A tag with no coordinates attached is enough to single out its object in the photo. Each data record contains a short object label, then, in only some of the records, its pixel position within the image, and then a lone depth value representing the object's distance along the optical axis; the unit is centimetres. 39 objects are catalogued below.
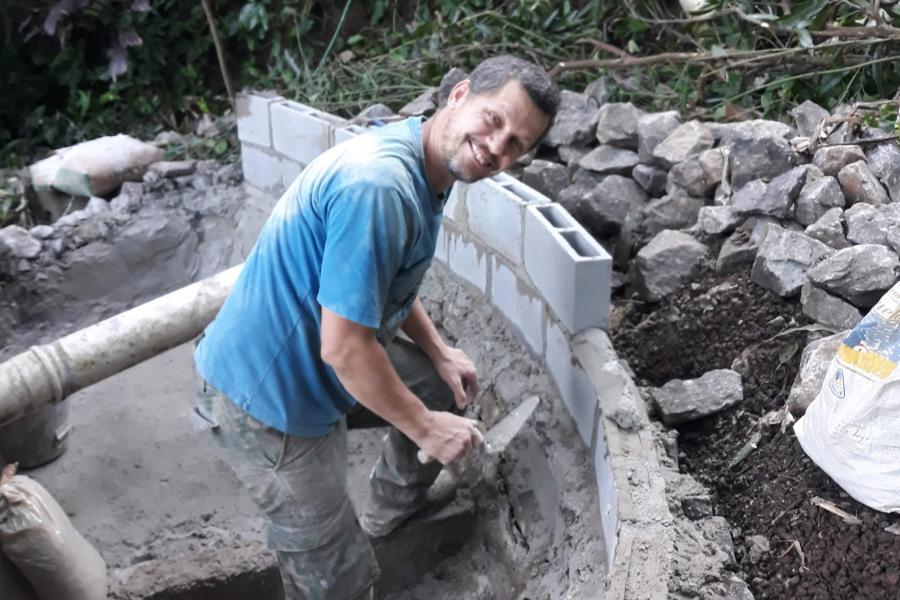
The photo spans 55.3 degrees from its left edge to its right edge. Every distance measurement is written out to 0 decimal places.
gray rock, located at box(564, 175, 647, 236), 364
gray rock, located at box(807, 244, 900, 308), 254
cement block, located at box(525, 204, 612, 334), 263
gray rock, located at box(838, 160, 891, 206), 298
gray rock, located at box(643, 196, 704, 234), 349
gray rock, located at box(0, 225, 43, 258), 474
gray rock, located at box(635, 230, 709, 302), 319
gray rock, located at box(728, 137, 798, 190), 334
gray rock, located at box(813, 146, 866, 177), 316
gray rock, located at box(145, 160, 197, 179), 542
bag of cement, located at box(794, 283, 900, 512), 194
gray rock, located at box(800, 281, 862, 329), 259
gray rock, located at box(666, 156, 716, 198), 349
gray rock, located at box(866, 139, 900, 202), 301
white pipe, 305
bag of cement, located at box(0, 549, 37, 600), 275
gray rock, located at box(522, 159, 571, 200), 392
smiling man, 192
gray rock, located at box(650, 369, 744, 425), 262
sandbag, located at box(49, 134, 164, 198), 534
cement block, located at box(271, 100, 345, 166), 444
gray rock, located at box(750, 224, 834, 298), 281
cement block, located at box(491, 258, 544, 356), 303
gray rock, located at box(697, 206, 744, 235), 323
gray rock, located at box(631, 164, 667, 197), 369
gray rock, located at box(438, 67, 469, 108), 421
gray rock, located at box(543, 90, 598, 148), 405
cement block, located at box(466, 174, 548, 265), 311
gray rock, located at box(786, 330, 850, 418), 238
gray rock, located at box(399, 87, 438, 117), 452
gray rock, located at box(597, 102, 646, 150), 388
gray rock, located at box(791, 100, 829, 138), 350
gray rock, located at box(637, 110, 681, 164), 372
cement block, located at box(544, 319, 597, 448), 256
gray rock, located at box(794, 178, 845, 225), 302
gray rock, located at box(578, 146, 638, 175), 382
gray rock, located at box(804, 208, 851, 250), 284
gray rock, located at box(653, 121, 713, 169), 358
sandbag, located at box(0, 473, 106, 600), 276
